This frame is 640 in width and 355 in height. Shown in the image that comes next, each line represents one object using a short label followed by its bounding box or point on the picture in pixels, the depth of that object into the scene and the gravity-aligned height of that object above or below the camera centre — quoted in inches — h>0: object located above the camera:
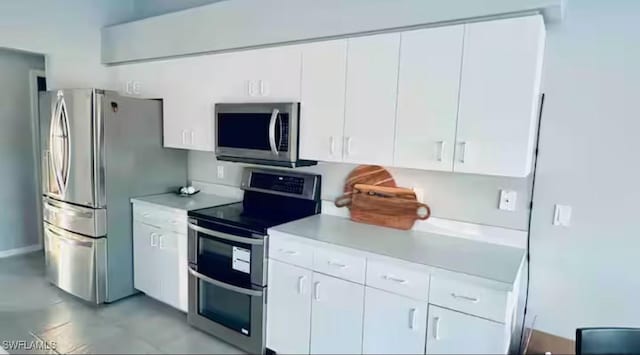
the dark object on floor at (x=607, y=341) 54.3 -27.1
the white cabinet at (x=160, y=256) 118.8 -41.0
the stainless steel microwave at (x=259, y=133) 101.0 -0.5
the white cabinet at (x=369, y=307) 71.5 -35.1
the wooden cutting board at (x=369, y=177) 103.5 -11.1
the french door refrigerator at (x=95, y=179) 121.9 -17.8
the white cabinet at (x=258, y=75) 102.1 +15.4
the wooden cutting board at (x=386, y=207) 99.1 -18.2
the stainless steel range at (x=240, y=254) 98.7 -33.0
